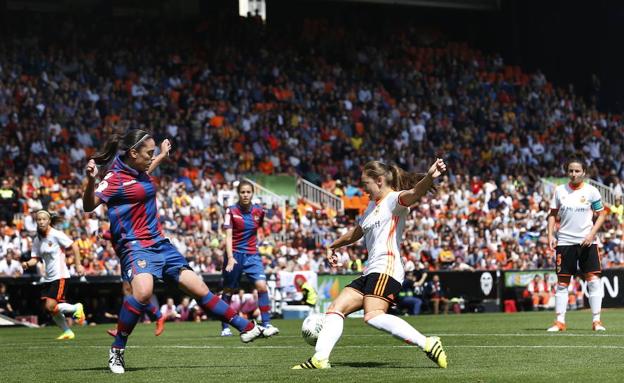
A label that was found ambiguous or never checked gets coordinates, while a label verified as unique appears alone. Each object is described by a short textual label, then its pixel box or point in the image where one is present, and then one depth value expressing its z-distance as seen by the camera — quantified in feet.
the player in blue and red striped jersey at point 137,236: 36.17
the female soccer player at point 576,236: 55.98
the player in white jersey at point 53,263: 63.62
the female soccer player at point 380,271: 34.22
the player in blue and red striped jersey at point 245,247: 63.00
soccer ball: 37.45
